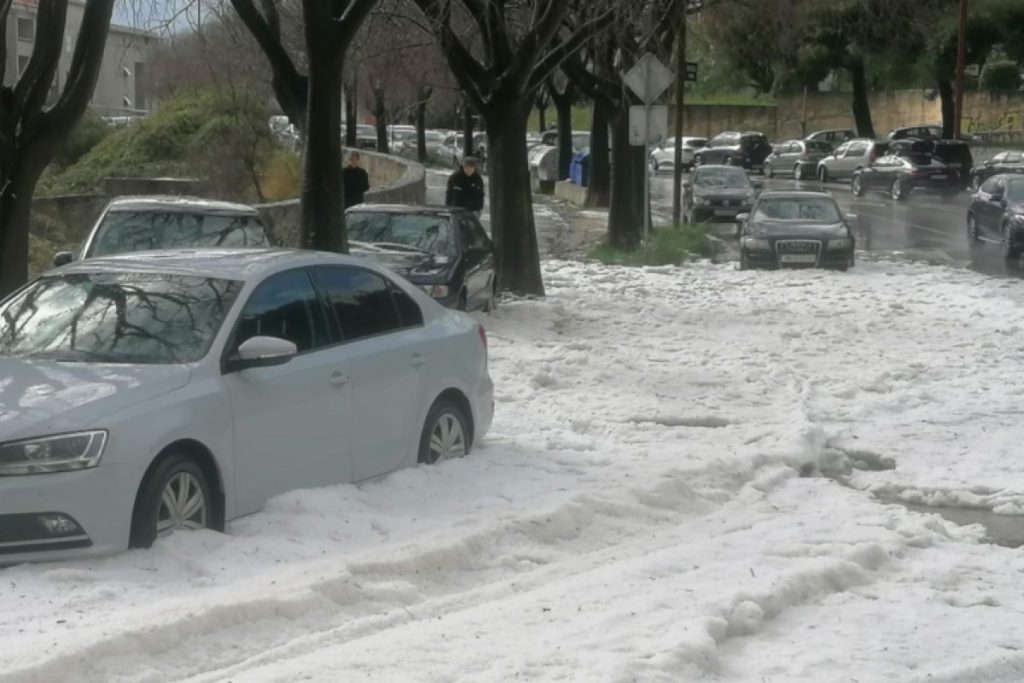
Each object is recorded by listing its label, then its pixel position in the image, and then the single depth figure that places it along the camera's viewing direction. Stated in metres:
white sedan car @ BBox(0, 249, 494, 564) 7.37
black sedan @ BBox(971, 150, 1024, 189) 50.06
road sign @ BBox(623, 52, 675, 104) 26.73
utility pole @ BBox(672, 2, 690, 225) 33.57
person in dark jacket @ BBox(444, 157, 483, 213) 25.09
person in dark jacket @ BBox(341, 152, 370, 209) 24.70
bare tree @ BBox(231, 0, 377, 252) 16.50
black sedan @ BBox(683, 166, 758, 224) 40.12
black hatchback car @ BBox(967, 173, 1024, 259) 28.77
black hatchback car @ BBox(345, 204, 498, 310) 18.39
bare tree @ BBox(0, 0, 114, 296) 14.70
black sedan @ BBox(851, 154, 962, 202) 51.94
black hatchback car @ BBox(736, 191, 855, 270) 27.05
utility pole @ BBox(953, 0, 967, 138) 52.75
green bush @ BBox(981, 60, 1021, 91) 72.44
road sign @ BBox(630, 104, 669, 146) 27.30
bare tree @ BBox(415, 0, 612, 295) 21.61
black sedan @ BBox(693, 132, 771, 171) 70.56
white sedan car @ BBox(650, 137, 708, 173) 71.12
